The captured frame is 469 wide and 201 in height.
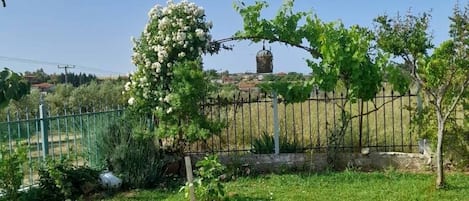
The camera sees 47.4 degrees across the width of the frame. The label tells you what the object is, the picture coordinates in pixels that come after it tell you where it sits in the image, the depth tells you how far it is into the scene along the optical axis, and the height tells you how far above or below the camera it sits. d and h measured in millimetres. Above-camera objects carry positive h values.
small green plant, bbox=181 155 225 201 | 5918 -1124
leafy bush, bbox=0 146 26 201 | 5949 -954
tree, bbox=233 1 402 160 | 8039 +343
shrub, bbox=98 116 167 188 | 7504 -984
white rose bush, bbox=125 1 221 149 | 7930 +174
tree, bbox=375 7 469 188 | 6613 +323
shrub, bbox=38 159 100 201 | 6554 -1209
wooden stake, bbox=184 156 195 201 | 5453 -987
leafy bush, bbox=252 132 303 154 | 8688 -1045
